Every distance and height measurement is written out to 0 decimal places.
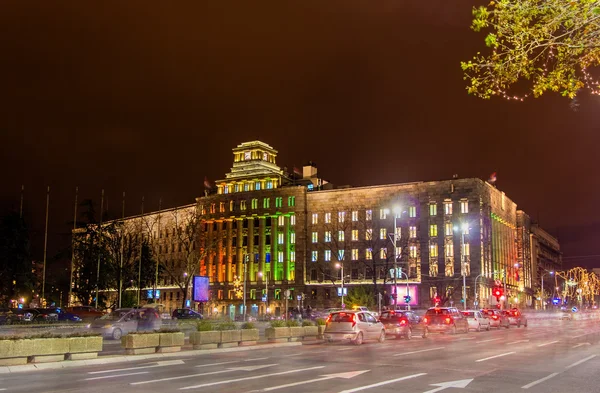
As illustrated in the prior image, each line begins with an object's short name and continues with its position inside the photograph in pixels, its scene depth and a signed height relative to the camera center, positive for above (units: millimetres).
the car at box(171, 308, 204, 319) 55453 -2791
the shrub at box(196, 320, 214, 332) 26719 -1893
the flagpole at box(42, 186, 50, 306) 58953 +7953
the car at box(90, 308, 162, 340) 35438 -2297
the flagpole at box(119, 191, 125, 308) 67300 +5622
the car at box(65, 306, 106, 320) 54938 -2596
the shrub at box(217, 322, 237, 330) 27844 -1947
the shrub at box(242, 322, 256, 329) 29388 -2030
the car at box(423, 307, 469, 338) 41375 -2568
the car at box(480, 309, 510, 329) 51312 -3054
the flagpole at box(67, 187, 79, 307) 75938 +4166
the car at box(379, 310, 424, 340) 35859 -2366
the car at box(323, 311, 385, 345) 29641 -2160
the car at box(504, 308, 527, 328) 56219 -3303
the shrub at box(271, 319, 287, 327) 31312 -2050
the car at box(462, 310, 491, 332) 45288 -2800
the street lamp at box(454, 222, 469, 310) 92500 +7867
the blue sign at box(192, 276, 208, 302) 57406 -570
